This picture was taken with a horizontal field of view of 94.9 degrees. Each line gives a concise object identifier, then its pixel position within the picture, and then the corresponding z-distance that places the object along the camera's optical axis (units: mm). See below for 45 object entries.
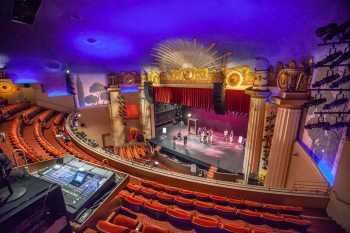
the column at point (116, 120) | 15883
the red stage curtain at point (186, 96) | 12852
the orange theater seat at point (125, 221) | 3617
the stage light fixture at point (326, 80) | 4473
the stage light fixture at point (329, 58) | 4160
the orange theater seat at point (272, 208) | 4609
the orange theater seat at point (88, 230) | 3326
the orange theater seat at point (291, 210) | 4537
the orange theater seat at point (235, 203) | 4812
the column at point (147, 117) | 16562
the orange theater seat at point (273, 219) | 4125
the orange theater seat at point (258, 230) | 3607
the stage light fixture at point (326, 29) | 3787
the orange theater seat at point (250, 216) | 4273
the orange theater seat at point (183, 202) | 4637
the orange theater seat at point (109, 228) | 3254
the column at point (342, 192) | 4168
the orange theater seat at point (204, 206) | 4543
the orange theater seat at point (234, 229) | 3646
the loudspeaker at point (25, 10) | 5541
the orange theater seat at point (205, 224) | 3719
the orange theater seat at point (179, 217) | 3956
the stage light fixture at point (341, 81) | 3972
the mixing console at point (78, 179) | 3410
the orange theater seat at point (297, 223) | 3957
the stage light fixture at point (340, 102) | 4381
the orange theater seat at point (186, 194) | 5137
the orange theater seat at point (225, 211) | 4414
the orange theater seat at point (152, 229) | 3283
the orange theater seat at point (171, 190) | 5261
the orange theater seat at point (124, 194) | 4430
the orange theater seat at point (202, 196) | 5062
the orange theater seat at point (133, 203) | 4297
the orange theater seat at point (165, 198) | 4744
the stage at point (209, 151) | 11688
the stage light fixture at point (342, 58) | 3685
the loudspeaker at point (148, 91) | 15521
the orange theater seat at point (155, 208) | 4168
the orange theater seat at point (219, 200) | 4920
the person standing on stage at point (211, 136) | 15148
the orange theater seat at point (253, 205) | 4721
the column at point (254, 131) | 9039
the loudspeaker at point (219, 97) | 11147
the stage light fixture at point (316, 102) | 5250
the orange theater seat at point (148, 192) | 4891
